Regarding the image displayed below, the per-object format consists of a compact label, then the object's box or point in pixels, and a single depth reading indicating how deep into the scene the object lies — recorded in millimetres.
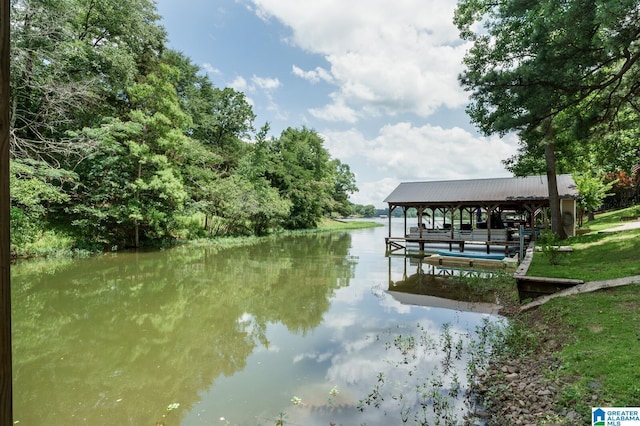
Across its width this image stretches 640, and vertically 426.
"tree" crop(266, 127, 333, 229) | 34688
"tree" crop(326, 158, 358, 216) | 58125
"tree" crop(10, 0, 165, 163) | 14062
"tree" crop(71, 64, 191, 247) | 16625
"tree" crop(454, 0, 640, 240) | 5766
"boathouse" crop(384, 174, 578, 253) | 16938
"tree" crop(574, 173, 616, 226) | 19394
